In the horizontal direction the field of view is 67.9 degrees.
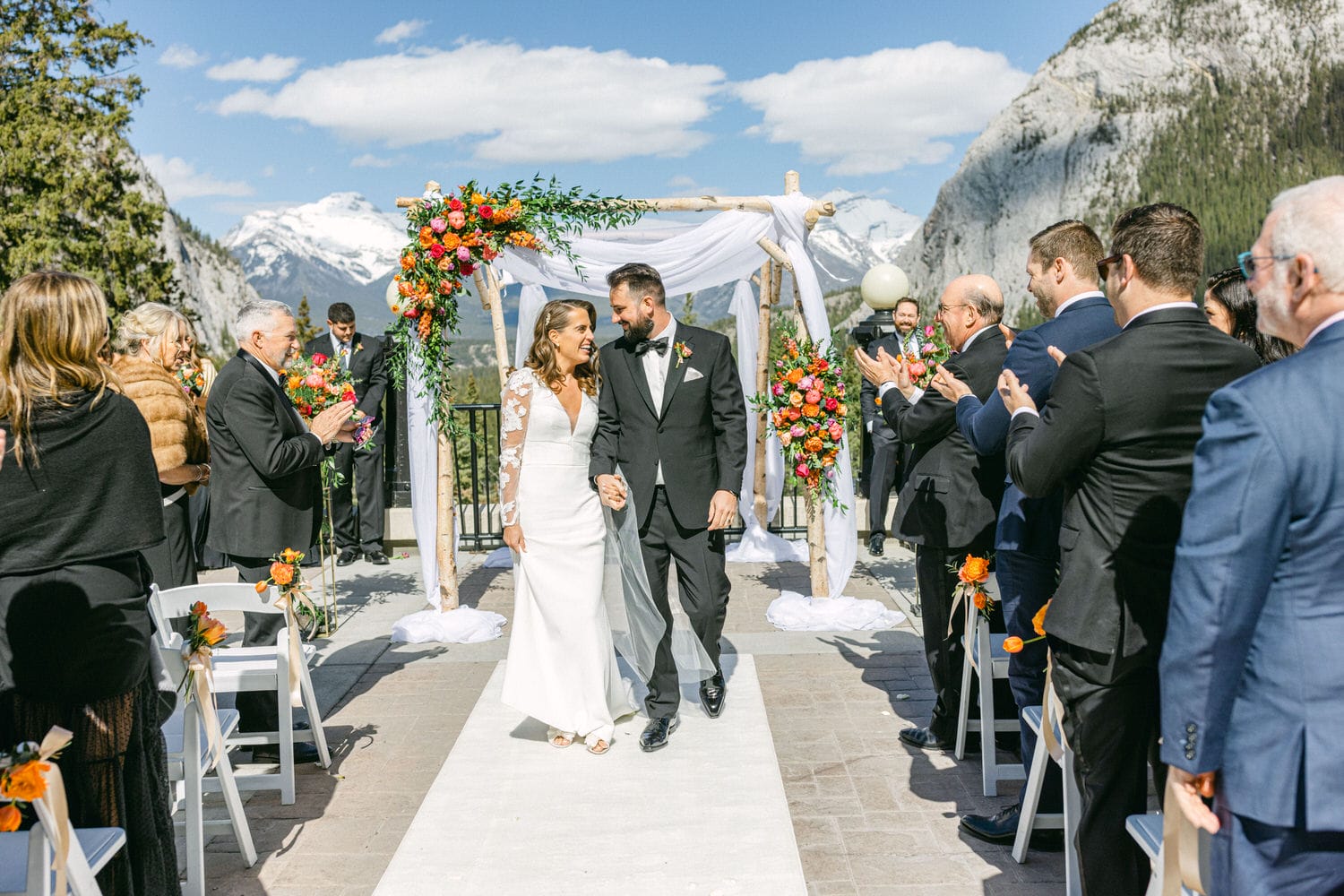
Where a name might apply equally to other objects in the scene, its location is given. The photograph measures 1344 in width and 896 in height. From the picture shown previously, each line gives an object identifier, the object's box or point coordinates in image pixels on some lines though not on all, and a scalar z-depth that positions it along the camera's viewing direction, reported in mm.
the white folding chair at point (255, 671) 4238
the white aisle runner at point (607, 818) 3633
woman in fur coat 4438
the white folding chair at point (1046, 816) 3219
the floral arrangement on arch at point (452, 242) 6824
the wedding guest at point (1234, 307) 4066
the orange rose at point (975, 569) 4238
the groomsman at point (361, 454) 9352
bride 4777
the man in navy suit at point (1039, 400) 3475
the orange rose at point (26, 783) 2213
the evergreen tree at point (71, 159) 25859
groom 4887
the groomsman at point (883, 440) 8680
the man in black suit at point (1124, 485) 2691
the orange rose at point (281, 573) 4613
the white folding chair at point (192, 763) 3479
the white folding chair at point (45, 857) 2334
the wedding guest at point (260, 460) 4617
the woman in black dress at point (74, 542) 2627
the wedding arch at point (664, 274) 7336
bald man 4395
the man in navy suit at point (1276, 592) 1801
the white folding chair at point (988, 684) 4242
